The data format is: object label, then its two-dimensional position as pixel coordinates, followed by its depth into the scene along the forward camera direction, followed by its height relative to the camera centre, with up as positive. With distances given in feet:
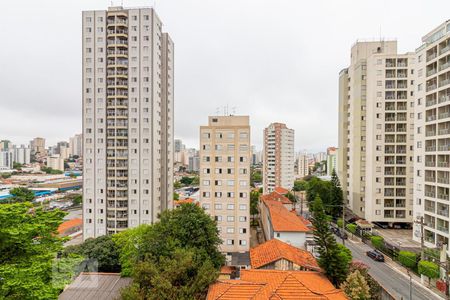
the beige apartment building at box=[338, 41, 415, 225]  141.38 +8.56
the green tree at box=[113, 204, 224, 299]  51.44 -26.14
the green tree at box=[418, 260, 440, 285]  75.82 -35.90
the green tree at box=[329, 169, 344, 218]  158.61 -30.59
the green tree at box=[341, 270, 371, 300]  54.85 -30.45
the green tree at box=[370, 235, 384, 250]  107.86 -38.94
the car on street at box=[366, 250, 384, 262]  97.73 -41.10
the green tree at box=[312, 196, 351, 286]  62.90 -26.30
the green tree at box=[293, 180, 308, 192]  311.29 -42.29
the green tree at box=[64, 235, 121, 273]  88.63 -36.14
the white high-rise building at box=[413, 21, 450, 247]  96.32 +7.12
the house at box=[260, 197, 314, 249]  95.91 -29.60
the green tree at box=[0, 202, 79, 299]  40.32 -18.34
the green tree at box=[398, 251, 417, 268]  88.48 -38.12
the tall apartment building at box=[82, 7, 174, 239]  123.65 +17.23
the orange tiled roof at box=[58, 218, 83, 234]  145.98 -44.94
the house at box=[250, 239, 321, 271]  67.92 -30.46
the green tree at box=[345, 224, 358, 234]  128.47 -38.88
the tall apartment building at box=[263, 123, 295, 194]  282.77 -2.25
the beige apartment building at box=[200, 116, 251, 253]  105.09 -11.70
